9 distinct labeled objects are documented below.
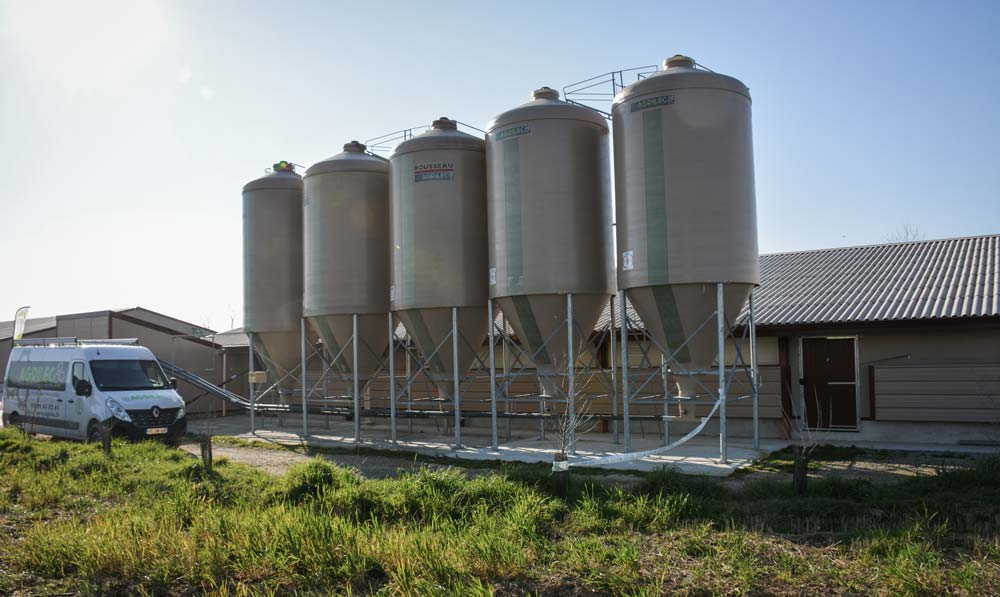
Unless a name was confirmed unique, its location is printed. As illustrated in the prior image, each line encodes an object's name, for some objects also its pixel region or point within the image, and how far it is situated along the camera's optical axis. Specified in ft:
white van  57.16
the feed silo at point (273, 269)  74.38
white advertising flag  75.20
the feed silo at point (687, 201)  48.47
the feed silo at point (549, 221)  53.52
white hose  45.03
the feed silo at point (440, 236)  59.16
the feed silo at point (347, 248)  66.33
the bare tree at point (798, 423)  55.46
